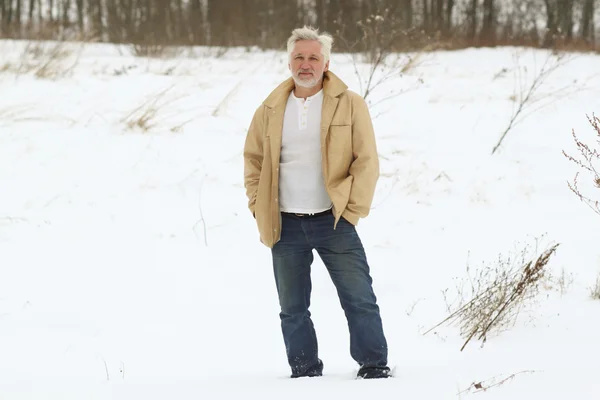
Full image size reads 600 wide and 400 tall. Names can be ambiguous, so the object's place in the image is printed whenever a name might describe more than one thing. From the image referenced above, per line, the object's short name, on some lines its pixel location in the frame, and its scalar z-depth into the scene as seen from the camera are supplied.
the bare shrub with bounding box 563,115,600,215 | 13.19
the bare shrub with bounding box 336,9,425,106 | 17.76
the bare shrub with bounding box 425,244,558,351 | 7.71
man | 5.99
